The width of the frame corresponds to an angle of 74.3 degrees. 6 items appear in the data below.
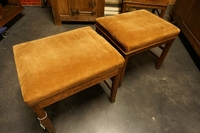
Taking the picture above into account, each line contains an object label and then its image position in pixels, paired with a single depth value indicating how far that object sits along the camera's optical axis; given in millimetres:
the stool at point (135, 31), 890
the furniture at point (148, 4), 1571
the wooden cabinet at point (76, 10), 1688
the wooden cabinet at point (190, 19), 1412
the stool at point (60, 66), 600
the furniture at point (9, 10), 1613
